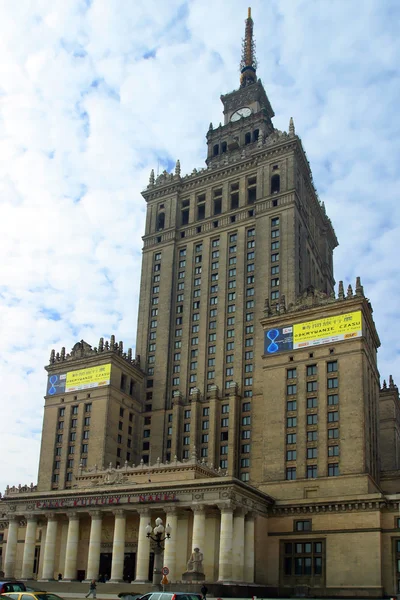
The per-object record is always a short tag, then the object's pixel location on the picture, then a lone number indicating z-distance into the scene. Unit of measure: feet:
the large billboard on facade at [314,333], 293.23
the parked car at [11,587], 134.00
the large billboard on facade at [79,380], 360.69
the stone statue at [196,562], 220.02
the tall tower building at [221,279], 347.97
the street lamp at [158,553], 169.59
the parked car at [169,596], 121.19
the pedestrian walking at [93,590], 203.62
